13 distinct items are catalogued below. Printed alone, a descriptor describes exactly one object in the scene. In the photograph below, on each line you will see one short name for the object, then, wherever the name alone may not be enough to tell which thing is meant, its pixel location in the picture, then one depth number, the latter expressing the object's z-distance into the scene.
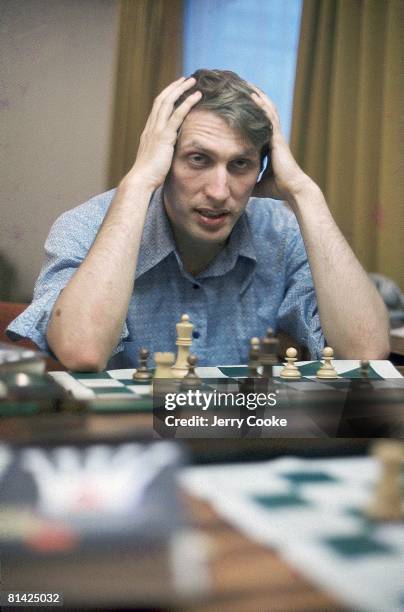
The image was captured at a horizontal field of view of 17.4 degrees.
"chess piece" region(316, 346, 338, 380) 1.68
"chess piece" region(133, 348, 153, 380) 1.61
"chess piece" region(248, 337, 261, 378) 1.66
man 1.77
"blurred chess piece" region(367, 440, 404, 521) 1.03
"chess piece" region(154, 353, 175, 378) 1.62
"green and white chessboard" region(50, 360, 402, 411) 1.49
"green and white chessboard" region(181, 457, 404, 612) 0.87
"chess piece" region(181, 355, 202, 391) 1.54
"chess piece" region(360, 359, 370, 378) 1.70
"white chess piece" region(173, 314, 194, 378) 1.71
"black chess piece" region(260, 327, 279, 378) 1.67
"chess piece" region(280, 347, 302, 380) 1.67
